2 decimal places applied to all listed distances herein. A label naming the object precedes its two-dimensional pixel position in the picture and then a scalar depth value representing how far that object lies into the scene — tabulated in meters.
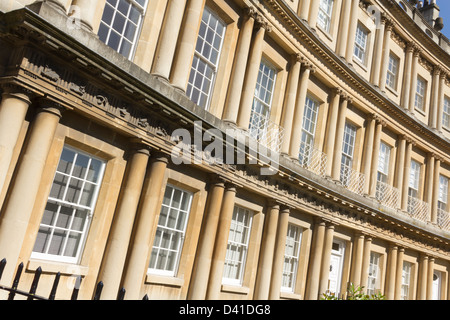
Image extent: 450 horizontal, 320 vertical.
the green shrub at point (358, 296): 10.04
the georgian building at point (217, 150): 6.64
